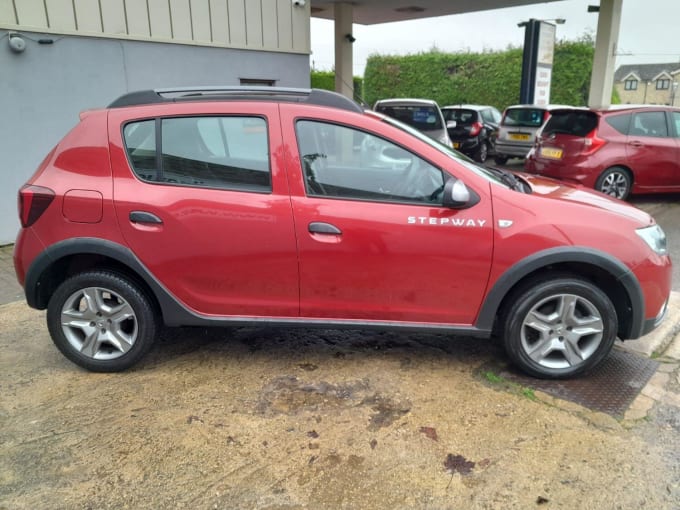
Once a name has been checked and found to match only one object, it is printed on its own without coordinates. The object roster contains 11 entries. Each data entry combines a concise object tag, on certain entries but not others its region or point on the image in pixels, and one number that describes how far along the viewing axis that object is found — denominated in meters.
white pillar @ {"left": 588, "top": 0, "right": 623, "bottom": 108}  10.83
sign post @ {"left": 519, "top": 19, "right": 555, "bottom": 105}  13.55
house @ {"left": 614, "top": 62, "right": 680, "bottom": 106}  69.88
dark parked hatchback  13.83
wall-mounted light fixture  6.01
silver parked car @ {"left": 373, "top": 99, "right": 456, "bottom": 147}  10.70
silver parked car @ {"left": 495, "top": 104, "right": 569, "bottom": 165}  12.76
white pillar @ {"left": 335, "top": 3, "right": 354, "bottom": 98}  13.10
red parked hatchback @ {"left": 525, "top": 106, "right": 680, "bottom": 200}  8.20
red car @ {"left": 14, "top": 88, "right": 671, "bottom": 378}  3.17
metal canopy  12.70
